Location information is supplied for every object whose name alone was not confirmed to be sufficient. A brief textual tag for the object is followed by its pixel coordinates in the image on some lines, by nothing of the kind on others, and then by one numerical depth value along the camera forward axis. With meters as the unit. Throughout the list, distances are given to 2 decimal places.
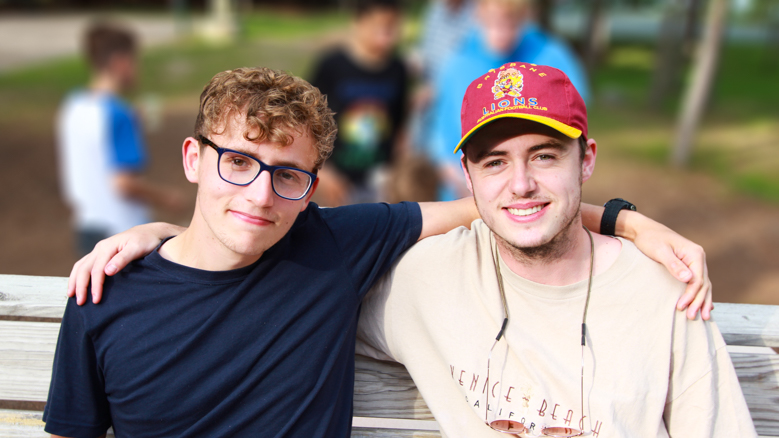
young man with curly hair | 1.85
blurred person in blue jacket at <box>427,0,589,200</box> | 3.99
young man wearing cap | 1.81
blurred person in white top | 4.07
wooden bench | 2.04
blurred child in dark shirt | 4.51
